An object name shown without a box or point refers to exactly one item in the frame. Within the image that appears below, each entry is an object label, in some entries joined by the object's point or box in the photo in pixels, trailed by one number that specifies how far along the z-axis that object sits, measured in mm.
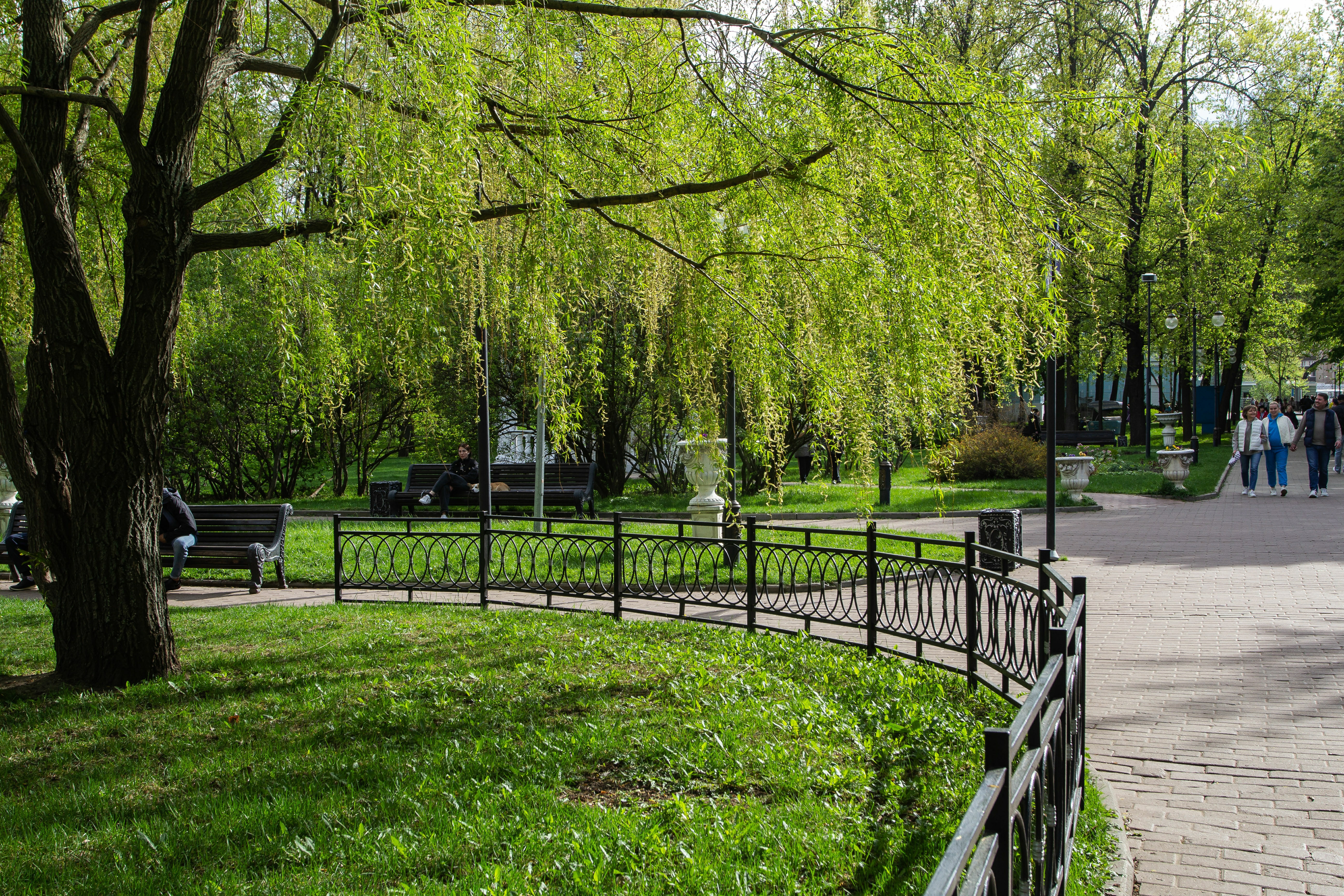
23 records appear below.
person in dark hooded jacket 11266
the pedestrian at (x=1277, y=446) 20031
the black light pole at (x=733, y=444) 9250
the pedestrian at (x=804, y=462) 25500
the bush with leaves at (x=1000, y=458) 24391
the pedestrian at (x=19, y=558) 11719
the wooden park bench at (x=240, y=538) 11602
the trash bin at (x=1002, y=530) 12039
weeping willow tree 5426
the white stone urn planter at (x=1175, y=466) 22750
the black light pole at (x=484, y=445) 11664
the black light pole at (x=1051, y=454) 11672
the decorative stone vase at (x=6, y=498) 14766
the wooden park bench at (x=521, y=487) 17469
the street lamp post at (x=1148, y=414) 29047
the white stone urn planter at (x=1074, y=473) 20594
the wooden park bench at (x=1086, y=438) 31484
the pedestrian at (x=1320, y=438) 19516
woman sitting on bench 17328
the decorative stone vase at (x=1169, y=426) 29062
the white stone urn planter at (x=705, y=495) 11016
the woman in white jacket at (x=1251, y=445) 21266
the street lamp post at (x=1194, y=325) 32906
